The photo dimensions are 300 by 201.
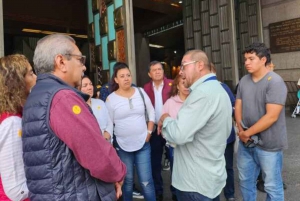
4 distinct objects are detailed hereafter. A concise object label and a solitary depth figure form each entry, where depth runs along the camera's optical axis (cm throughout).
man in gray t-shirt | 271
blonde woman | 163
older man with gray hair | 142
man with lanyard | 205
